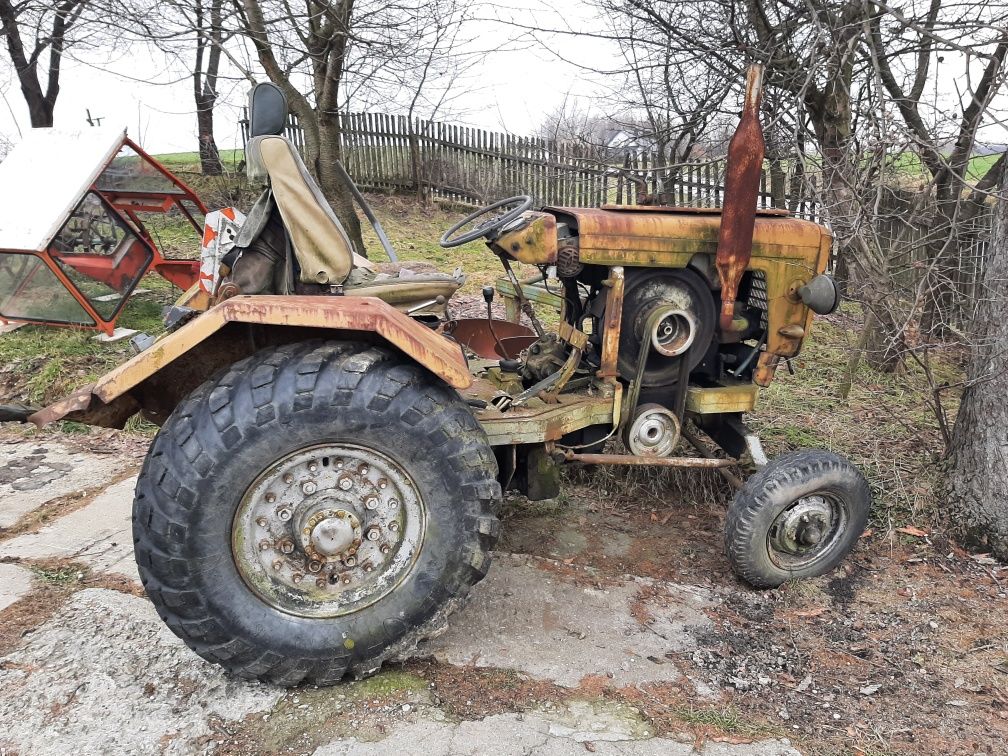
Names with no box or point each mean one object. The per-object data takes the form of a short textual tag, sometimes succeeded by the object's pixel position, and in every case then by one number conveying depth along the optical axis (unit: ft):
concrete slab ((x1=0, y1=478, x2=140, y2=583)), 10.32
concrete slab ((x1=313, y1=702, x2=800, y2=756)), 6.93
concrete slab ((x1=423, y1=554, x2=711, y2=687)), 8.22
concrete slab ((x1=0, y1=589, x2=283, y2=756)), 6.97
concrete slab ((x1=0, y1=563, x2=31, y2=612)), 9.22
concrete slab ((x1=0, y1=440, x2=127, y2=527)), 12.42
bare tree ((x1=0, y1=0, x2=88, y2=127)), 31.22
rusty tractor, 7.22
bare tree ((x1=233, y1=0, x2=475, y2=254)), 24.25
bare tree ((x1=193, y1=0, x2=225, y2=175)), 25.13
